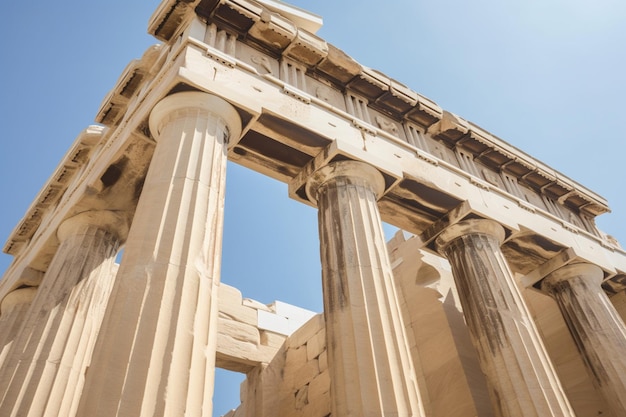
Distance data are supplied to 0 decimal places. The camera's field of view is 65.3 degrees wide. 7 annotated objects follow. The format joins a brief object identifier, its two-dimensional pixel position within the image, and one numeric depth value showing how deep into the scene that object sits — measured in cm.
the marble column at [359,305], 611
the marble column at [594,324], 1048
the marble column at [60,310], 768
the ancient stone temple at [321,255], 568
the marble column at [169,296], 451
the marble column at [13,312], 1052
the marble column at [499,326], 809
